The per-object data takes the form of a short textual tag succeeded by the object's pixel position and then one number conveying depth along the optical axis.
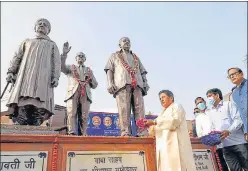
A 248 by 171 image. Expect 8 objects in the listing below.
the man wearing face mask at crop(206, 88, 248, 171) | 3.26
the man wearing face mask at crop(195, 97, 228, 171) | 3.73
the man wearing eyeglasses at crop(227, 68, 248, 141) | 3.18
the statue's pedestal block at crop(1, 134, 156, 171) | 2.83
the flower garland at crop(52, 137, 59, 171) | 2.89
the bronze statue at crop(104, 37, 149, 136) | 4.54
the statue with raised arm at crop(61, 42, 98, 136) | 5.41
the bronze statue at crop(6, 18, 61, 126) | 3.81
